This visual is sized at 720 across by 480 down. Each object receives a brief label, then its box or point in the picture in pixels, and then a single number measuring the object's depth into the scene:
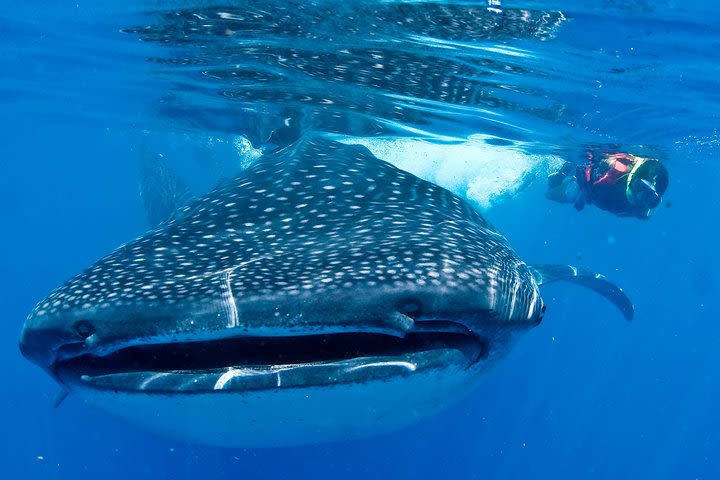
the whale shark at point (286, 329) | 2.62
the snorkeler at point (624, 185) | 10.21
